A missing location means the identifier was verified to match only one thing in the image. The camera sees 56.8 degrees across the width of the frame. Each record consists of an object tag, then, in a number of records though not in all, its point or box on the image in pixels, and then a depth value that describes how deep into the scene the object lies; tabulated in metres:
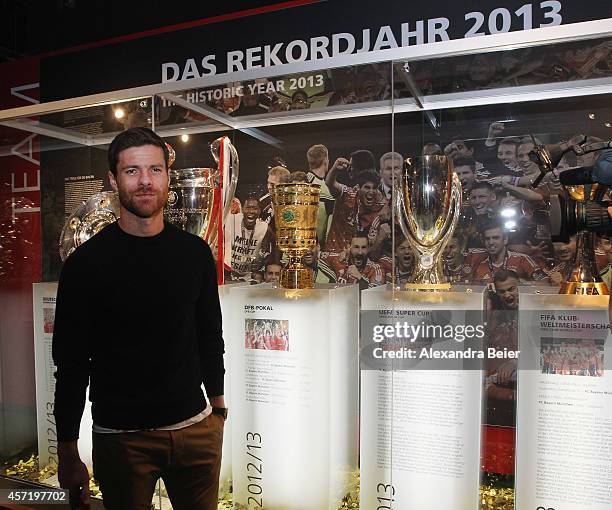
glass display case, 1.67
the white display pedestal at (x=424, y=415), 1.75
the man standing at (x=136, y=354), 1.60
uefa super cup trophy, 1.81
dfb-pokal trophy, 1.89
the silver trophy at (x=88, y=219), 2.14
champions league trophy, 1.99
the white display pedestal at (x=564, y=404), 1.60
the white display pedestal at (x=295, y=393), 1.84
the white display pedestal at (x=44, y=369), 2.26
